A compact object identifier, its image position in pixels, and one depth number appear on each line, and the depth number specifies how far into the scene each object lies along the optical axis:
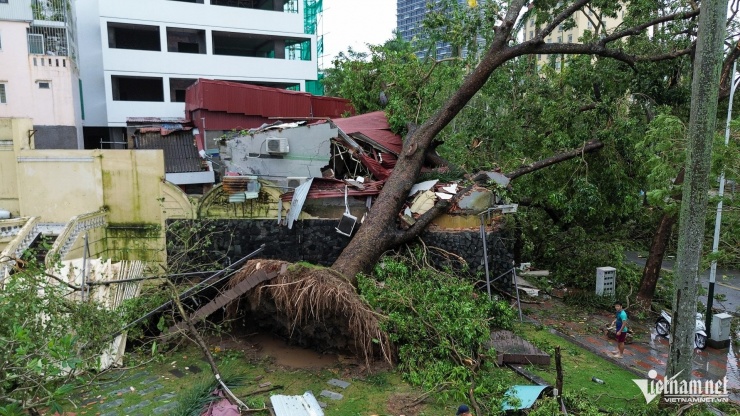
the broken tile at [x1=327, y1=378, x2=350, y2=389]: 7.86
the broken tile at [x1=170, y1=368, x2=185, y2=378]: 8.34
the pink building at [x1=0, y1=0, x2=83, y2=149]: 16.69
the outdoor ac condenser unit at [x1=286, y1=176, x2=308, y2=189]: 11.69
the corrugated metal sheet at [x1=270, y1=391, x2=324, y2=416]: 6.60
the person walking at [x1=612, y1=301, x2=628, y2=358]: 9.43
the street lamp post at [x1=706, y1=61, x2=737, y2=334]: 9.88
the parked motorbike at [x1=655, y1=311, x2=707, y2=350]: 10.18
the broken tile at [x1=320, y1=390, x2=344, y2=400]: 7.48
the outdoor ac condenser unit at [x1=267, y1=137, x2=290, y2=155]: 11.67
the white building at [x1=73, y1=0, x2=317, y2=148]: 20.00
